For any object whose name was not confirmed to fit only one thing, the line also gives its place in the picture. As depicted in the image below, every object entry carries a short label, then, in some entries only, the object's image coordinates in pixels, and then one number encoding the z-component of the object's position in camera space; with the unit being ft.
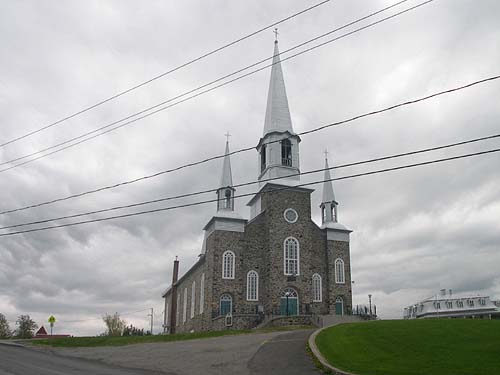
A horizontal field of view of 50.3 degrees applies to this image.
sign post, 115.24
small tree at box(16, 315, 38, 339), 169.43
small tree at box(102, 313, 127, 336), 238.89
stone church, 133.69
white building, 239.09
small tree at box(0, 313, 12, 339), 180.04
